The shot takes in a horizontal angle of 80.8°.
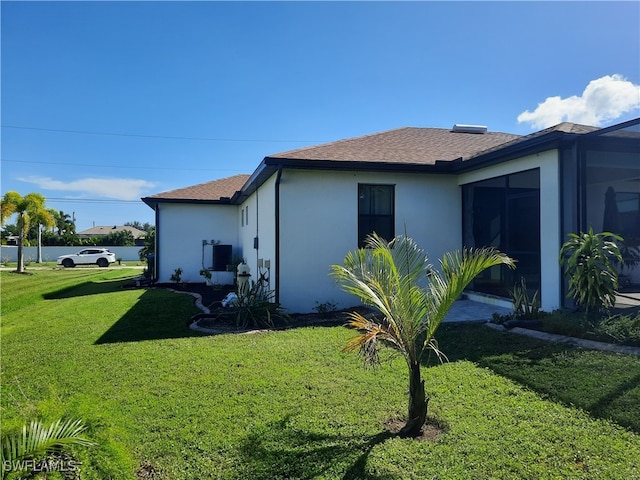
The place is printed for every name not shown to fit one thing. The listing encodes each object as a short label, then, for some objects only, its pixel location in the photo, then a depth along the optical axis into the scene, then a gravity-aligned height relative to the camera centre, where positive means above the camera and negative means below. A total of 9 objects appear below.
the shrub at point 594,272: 5.93 -0.46
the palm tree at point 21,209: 21.38 +1.97
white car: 28.34 -1.22
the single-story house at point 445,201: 7.22 +1.04
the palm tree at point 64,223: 53.16 +2.98
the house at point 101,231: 63.99 +2.12
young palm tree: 3.18 -0.50
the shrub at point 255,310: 8.08 -1.49
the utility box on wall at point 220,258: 16.20 -0.65
